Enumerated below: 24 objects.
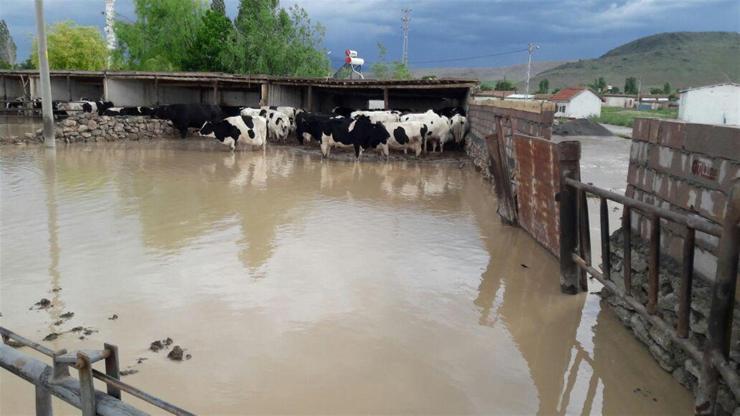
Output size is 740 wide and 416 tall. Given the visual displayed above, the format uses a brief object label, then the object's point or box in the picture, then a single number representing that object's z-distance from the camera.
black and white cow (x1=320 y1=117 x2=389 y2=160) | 16.03
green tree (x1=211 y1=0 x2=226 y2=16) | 42.03
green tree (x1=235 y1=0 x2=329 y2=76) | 32.97
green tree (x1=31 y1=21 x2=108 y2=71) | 42.19
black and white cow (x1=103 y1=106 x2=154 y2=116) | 21.80
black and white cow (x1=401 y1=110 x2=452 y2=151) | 16.91
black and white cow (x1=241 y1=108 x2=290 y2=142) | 20.55
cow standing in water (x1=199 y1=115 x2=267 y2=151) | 17.78
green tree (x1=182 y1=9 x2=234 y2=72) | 33.06
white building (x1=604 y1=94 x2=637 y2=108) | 69.81
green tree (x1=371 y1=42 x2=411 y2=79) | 45.81
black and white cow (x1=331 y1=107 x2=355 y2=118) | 22.47
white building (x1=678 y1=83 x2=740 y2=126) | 38.44
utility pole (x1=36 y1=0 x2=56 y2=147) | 16.11
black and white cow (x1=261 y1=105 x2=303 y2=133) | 21.26
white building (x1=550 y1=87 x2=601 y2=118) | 57.06
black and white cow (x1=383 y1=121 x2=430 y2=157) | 16.13
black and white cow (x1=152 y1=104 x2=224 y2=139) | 21.36
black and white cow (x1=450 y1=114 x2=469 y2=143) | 17.50
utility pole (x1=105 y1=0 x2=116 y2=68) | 53.24
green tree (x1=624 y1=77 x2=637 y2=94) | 81.50
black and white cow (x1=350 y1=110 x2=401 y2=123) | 17.96
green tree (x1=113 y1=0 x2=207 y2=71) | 38.22
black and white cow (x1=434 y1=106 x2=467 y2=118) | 19.33
